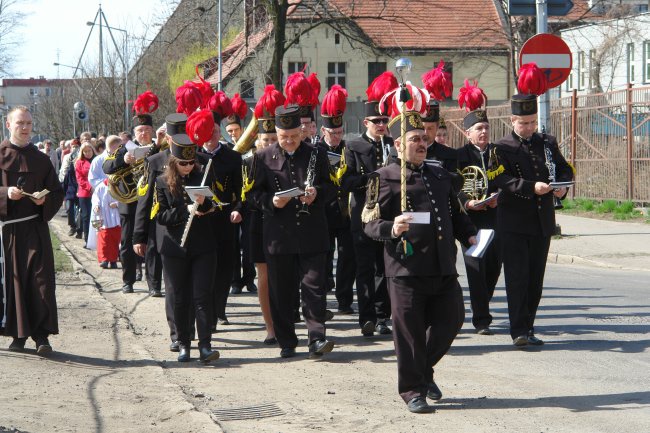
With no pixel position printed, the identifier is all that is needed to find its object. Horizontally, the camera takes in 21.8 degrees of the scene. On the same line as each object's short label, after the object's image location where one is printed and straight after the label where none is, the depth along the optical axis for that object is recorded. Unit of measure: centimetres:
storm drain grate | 1094
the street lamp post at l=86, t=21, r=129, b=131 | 6781
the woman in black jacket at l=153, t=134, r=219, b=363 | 1373
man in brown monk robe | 1421
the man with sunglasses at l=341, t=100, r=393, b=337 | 1515
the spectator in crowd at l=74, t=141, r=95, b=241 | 2991
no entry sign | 2301
